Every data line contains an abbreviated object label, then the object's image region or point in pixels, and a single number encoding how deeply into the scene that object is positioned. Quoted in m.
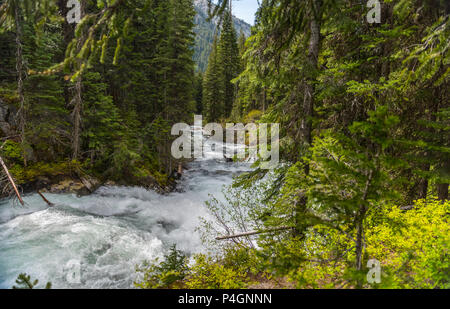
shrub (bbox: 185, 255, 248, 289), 4.44
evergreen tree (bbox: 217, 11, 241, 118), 34.53
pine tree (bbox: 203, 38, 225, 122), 35.72
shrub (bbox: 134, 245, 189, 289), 4.45
